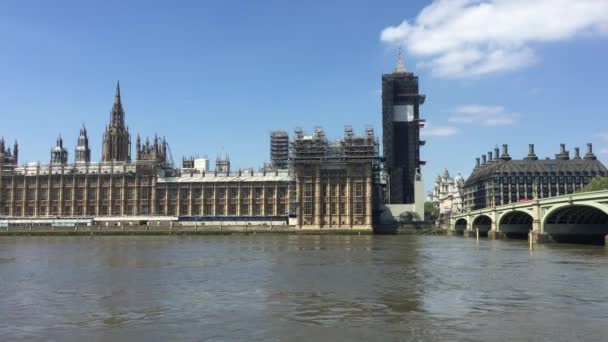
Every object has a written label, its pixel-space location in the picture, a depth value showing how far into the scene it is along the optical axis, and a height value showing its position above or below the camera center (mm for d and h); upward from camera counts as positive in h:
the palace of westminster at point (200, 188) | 149250 +6065
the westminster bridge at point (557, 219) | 69819 -1570
